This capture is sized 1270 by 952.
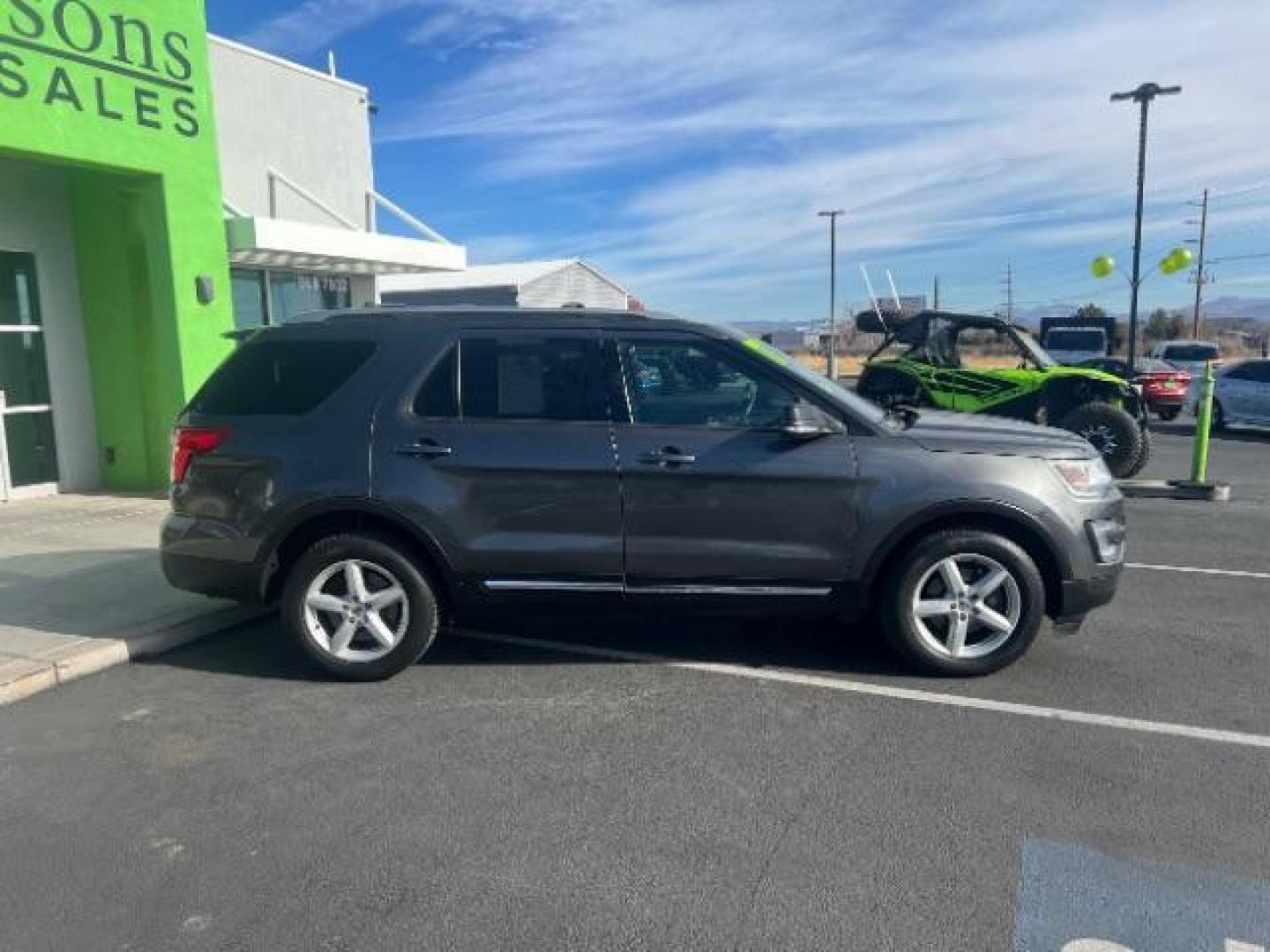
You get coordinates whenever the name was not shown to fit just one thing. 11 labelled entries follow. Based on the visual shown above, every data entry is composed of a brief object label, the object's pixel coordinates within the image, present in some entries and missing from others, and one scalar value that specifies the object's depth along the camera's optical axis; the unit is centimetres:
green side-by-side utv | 1053
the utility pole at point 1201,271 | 5134
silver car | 1714
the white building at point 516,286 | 3027
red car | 1941
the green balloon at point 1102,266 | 2022
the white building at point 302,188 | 1116
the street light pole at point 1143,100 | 1873
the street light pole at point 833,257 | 4312
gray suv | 445
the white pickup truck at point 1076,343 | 2630
